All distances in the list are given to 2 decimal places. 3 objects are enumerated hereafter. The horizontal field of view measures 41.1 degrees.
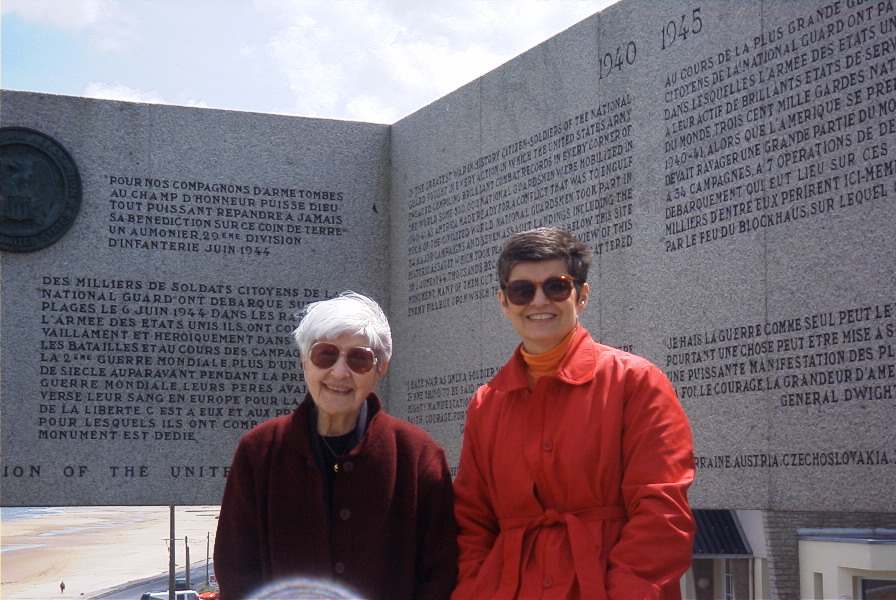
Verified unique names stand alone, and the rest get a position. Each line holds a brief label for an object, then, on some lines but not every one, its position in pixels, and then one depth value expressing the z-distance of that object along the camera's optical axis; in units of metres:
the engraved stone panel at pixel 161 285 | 8.40
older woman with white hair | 3.54
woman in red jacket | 3.29
